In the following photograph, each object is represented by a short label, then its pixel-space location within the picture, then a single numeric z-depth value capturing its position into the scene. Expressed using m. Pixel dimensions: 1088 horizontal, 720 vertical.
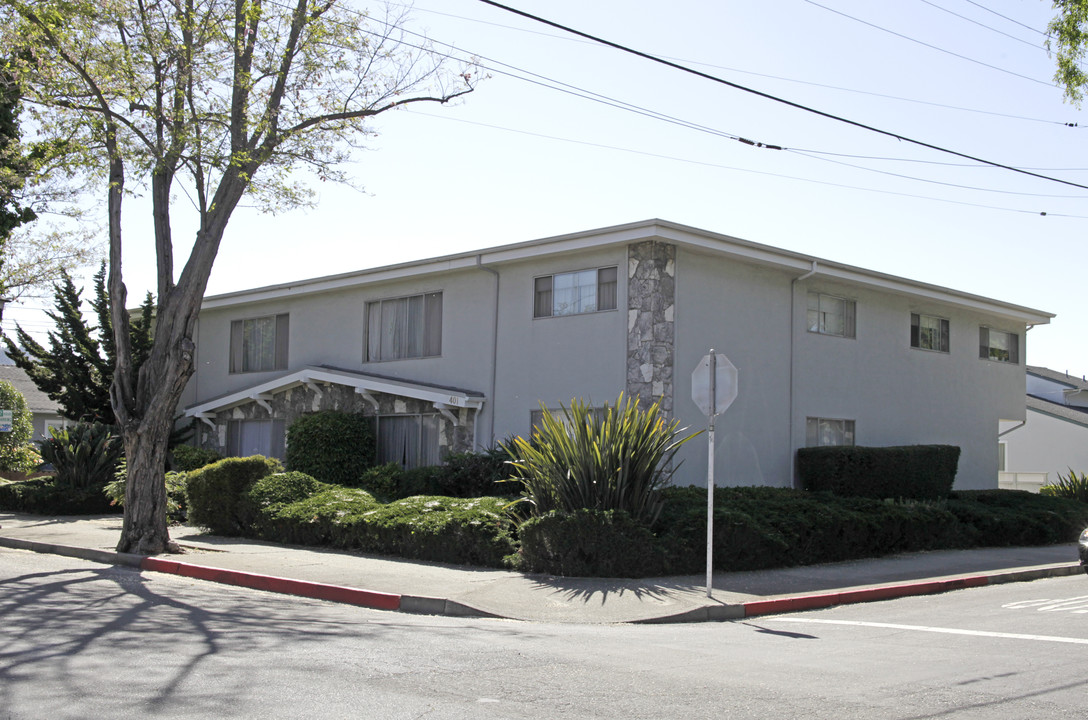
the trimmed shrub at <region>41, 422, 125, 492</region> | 21.73
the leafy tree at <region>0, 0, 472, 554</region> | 14.23
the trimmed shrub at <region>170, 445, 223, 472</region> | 22.97
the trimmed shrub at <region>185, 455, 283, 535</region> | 17.14
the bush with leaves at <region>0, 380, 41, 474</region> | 30.23
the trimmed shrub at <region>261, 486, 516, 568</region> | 13.57
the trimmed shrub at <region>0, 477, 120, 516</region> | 21.23
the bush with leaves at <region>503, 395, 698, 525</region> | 13.06
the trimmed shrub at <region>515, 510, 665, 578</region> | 12.46
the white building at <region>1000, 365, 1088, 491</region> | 38.03
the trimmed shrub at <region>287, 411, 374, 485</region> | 20.25
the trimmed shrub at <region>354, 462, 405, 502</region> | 18.70
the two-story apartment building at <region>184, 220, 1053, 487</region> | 17.33
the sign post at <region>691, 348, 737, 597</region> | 11.21
